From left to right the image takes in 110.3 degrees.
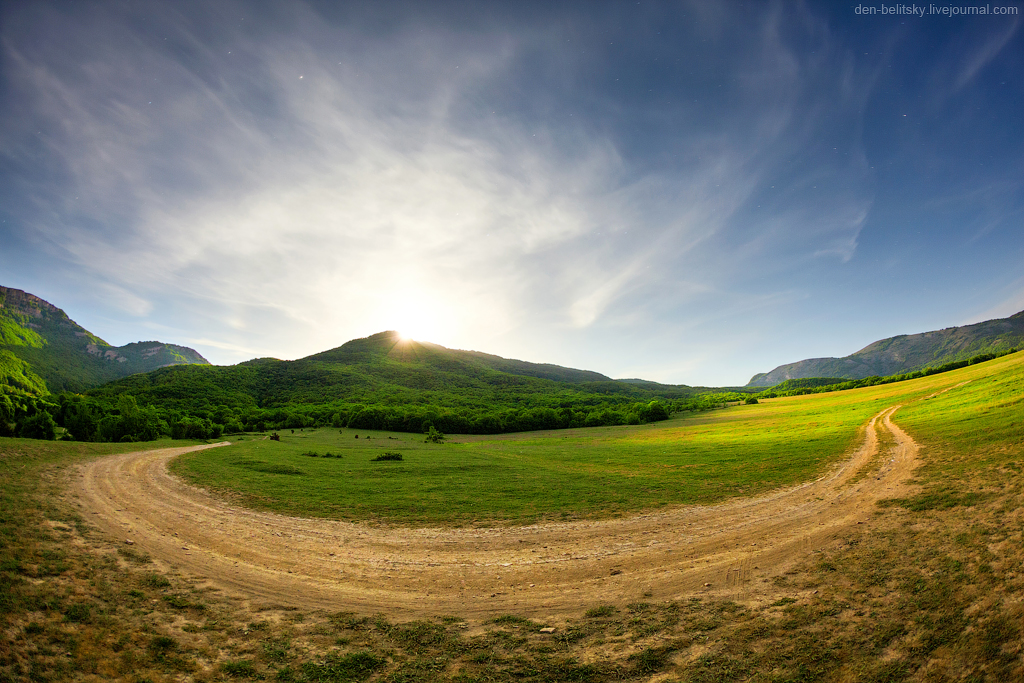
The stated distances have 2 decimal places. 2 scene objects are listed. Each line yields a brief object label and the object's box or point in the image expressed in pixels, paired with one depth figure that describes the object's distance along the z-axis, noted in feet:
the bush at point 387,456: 127.16
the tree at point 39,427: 131.75
